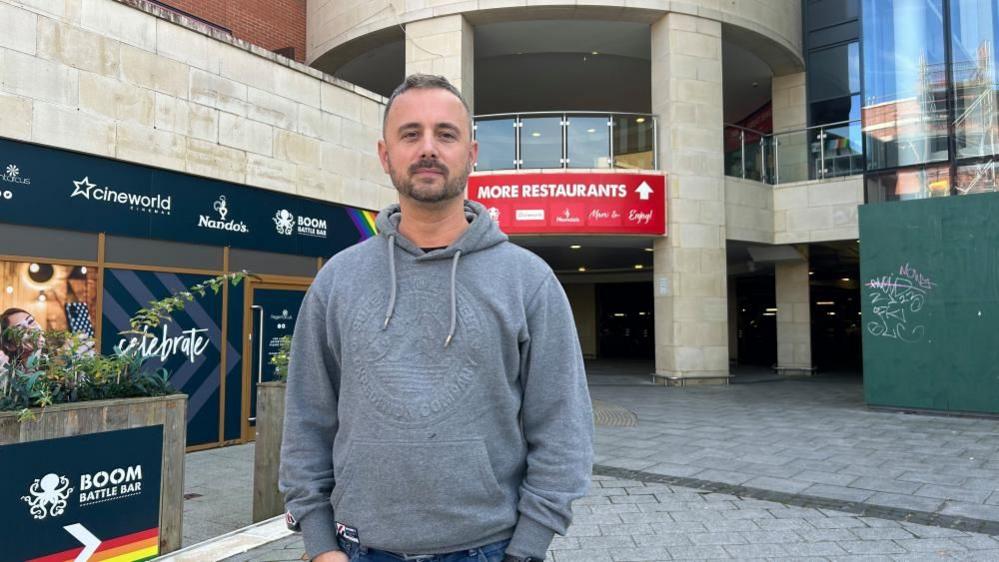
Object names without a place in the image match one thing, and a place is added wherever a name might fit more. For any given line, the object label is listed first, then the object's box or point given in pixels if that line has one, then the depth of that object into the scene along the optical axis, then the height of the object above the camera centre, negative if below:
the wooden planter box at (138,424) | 3.68 -0.64
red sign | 15.81 +2.41
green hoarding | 10.23 +0.09
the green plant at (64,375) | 3.69 -0.36
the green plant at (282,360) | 5.97 -0.41
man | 1.70 -0.19
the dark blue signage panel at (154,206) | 6.70 +1.19
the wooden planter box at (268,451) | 5.38 -1.09
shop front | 6.77 +0.60
